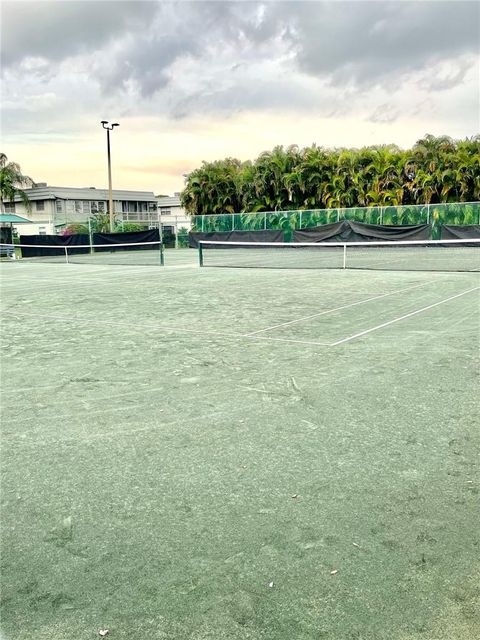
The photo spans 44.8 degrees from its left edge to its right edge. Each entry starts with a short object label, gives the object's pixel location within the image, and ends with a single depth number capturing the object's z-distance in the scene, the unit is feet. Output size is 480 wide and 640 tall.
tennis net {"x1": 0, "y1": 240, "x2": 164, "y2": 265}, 95.81
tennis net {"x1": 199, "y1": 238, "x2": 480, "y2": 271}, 68.69
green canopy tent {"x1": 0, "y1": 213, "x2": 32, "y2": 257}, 109.50
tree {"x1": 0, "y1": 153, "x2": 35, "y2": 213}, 172.86
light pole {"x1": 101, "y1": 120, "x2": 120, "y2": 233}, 150.92
